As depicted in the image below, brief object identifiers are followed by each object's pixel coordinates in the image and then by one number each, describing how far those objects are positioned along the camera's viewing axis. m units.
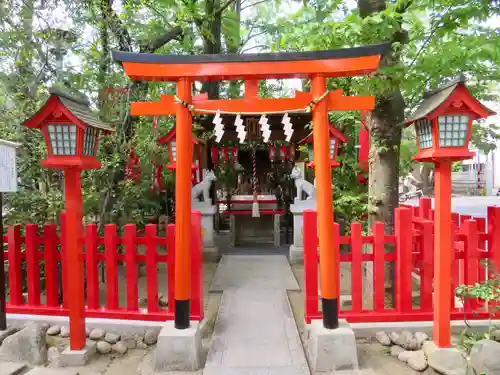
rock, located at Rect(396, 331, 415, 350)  4.17
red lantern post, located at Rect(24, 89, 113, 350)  3.94
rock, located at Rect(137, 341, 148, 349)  4.38
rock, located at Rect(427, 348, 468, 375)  3.66
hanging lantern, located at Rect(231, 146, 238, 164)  9.88
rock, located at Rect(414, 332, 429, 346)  4.20
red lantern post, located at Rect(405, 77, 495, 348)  3.76
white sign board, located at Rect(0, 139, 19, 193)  4.29
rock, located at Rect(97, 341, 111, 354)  4.23
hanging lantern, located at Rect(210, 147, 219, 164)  9.79
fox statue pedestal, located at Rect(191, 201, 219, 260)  8.51
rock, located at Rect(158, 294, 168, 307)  5.46
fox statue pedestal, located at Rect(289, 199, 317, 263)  8.02
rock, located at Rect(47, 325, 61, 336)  4.58
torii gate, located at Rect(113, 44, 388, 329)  3.94
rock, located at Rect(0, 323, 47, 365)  4.01
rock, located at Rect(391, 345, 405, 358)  4.09
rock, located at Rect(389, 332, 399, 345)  4.26
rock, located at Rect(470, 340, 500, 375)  3.46
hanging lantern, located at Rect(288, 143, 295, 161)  10.20
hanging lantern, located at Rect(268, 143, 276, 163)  10.12
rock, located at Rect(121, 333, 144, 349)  4.39
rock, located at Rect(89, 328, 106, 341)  4.39
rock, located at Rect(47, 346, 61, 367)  4.00
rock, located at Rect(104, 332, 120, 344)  4.36
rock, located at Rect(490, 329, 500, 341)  4.10
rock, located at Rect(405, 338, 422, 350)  4.16
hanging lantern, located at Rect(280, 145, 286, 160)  10.23
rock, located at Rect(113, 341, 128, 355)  4.24
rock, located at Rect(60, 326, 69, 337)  4.57
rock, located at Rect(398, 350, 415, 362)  3.98
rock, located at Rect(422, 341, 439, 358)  3.91
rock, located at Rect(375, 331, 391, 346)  4.26
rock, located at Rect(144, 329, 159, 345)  4.43
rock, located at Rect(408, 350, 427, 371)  3.81
